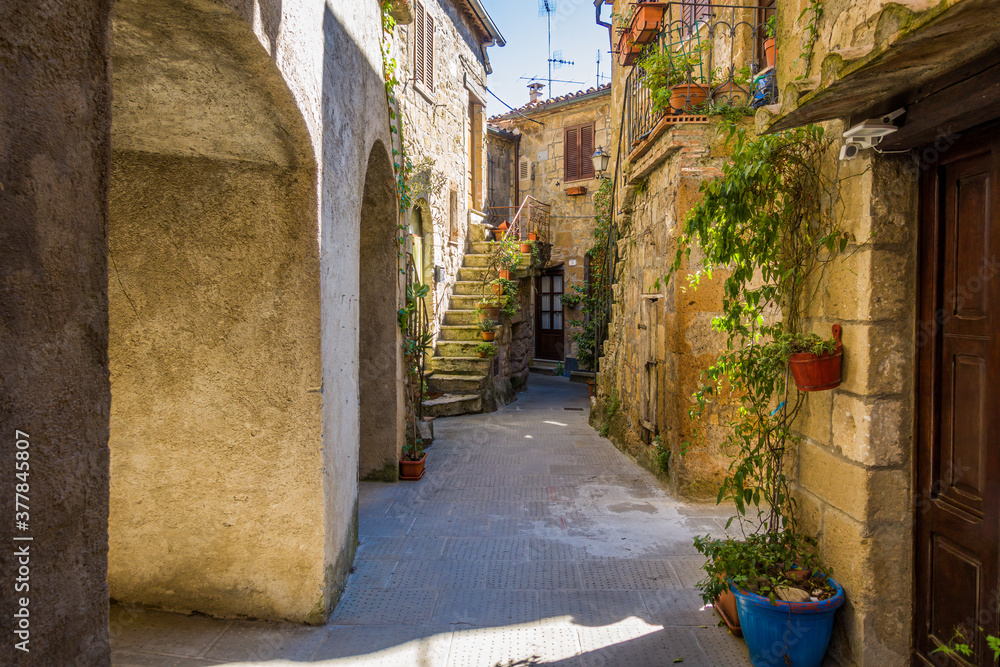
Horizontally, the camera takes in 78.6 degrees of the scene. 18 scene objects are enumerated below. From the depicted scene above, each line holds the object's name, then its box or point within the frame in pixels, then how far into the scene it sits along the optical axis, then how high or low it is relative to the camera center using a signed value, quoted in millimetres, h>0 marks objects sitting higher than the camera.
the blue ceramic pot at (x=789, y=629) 2553 -1336
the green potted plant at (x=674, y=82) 5207 +2084
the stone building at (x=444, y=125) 9367 +3299
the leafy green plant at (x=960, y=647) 1823 -1166
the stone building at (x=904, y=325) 2096 -44
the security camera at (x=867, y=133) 2338 +706
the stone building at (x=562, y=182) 15398 +3472
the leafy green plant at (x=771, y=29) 4573 +2177
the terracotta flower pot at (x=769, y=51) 4953 +2148
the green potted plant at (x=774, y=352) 2623 -181
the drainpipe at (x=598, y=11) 9414 +4722
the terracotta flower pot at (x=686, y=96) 5180 +1873
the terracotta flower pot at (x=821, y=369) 2605 -234
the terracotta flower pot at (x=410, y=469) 5770 -1459
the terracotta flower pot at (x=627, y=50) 7246 +3177
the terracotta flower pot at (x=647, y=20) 6609 +3229
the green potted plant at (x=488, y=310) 10406 +84
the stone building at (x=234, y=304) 2551 +61
